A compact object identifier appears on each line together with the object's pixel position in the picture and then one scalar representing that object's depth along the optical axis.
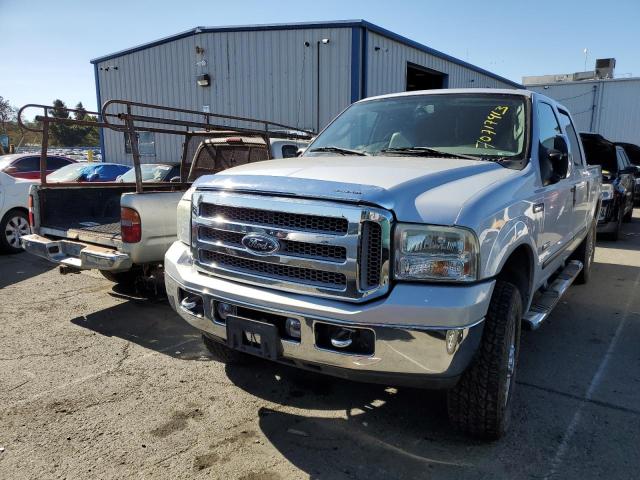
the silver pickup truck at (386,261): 2.34
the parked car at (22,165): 10.77
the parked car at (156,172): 9.87
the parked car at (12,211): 8.07
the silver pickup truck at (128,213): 4.55
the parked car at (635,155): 15.29
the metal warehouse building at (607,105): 25.41
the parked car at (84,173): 11.55
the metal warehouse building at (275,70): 13.11
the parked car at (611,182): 9.23
